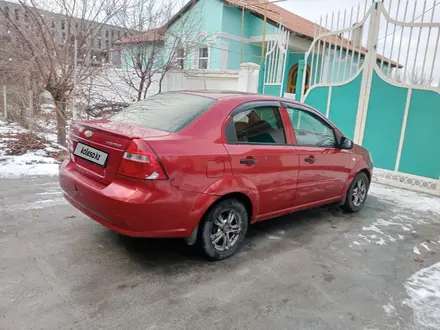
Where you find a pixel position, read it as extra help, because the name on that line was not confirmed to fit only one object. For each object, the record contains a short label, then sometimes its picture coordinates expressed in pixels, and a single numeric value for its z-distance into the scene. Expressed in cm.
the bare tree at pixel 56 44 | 749
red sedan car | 282
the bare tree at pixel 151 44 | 1007
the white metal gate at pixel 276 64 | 923
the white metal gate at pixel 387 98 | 640
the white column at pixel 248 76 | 959
